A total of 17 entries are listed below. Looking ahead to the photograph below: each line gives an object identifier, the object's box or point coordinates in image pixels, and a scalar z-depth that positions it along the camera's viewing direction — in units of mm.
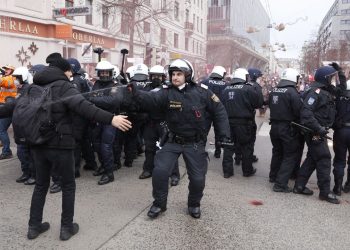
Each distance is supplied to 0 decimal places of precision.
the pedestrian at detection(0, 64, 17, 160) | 7012
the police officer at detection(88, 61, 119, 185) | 5602
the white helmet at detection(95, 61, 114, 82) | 5699
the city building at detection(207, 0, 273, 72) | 50125
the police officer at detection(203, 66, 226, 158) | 7652
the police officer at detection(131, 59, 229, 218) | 4188
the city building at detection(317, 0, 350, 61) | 84194
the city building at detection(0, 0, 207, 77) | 16750
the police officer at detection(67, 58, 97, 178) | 5730
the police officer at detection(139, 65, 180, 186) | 5926
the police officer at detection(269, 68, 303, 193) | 5402
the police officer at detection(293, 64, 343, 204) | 4957
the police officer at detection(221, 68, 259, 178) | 6164
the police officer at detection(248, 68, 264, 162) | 7363
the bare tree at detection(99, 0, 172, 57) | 19219
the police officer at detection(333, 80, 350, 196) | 5125
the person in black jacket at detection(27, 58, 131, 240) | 3426
